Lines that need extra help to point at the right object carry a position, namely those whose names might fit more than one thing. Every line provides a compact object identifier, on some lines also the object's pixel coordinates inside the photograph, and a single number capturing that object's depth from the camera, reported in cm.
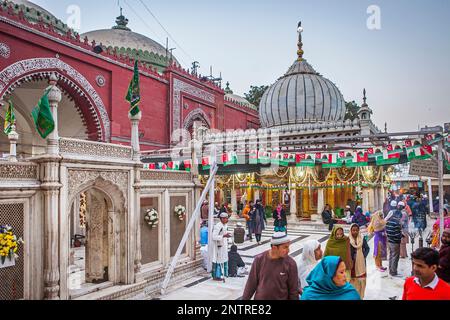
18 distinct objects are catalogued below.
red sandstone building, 1100
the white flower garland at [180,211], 753
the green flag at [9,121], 804
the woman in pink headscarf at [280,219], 1100
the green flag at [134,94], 665
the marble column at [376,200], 1638
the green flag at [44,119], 509
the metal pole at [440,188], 616
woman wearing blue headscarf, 266
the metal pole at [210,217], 719
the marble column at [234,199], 1733
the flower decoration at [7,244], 447
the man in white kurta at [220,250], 702
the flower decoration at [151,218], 675
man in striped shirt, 680
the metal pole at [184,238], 618
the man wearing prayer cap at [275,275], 302
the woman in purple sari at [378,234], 759
